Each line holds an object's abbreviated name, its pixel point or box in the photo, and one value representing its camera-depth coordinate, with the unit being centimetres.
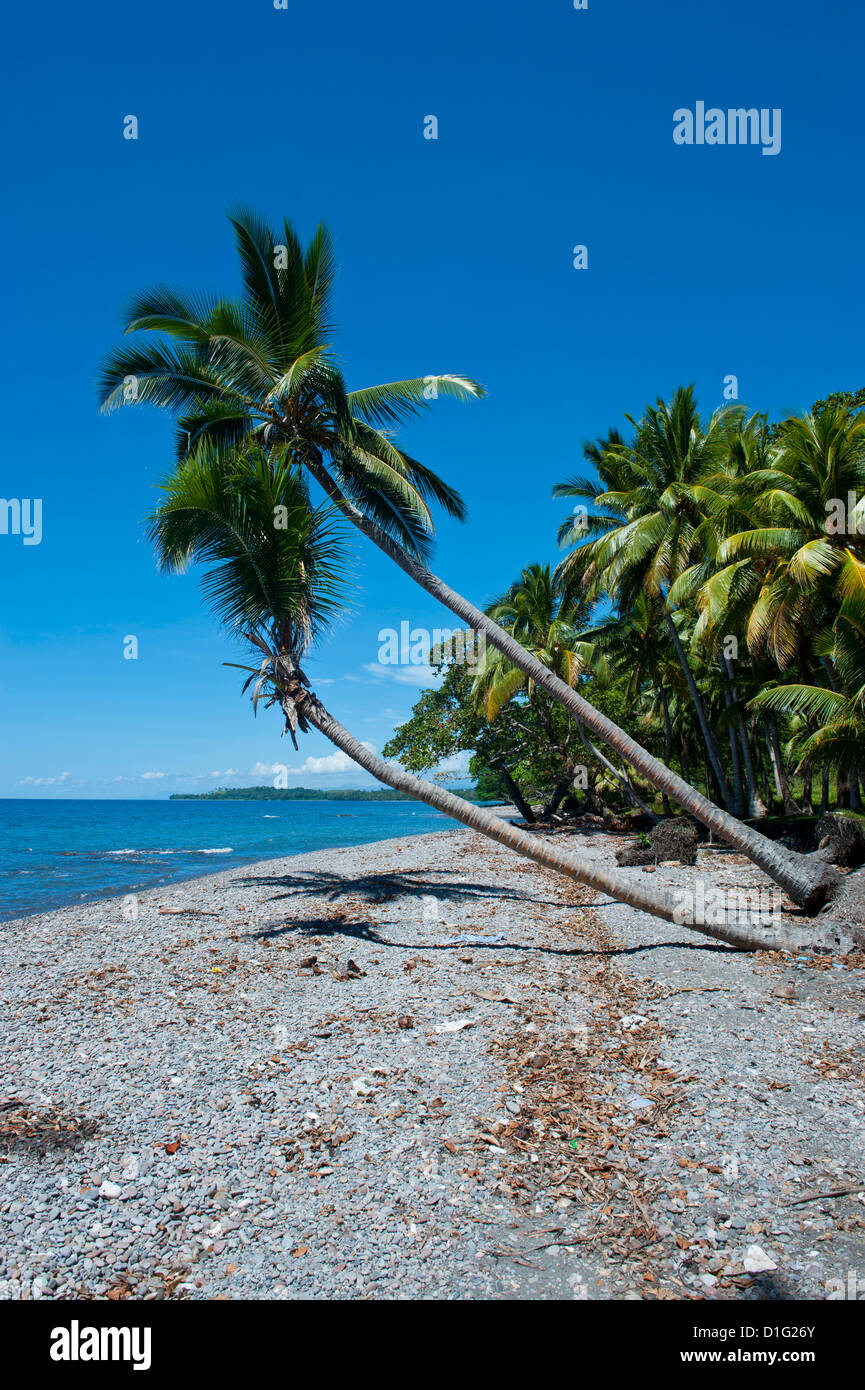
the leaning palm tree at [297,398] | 977
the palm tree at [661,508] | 2003
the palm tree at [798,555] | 1429
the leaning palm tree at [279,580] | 849
